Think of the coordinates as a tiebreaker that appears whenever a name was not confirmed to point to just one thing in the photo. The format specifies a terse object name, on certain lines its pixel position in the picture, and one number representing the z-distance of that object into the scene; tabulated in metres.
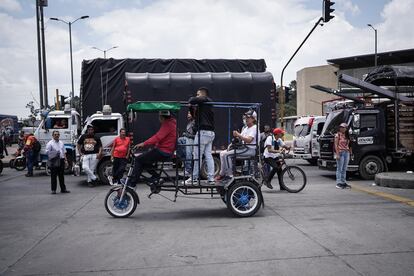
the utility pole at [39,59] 23.75
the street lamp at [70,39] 30.38
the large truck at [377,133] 13.57
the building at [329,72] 44.19
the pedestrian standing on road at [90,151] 12.99
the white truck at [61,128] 16.89
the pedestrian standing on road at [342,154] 11.73
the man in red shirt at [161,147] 7.82
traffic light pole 19.84
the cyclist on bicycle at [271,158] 11.32
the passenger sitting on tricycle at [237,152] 8.15
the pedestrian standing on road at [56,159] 11.28
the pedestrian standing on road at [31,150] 16.30
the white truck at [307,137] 18.61
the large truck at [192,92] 14.02
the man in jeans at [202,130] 7.92
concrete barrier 11.23
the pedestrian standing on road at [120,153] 12.06
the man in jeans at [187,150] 8.11
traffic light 17.28
